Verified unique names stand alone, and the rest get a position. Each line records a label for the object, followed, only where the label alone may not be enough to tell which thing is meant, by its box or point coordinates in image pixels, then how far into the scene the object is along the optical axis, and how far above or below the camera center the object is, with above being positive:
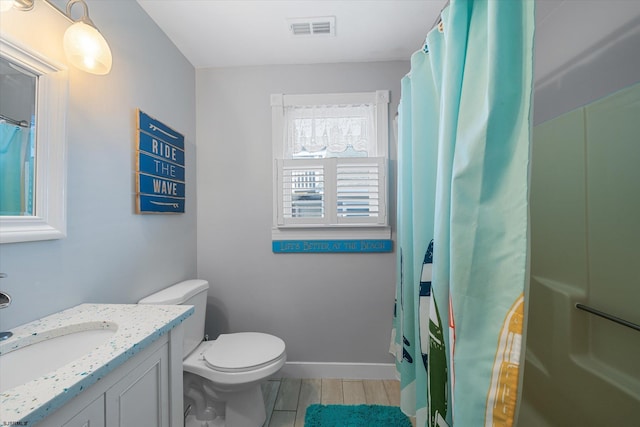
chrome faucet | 0.74 -0.24
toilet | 1.36 -0.81
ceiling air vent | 1.55 +1.15
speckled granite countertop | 0.51 -0.36
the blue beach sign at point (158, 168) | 1.38 +0.28
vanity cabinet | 0.60 -0.49
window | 1.94 +0.37
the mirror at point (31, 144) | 0.83 +0.25
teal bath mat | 1.54 -1.21
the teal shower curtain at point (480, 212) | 0.56 +0.01
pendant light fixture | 0.95 +0.63
